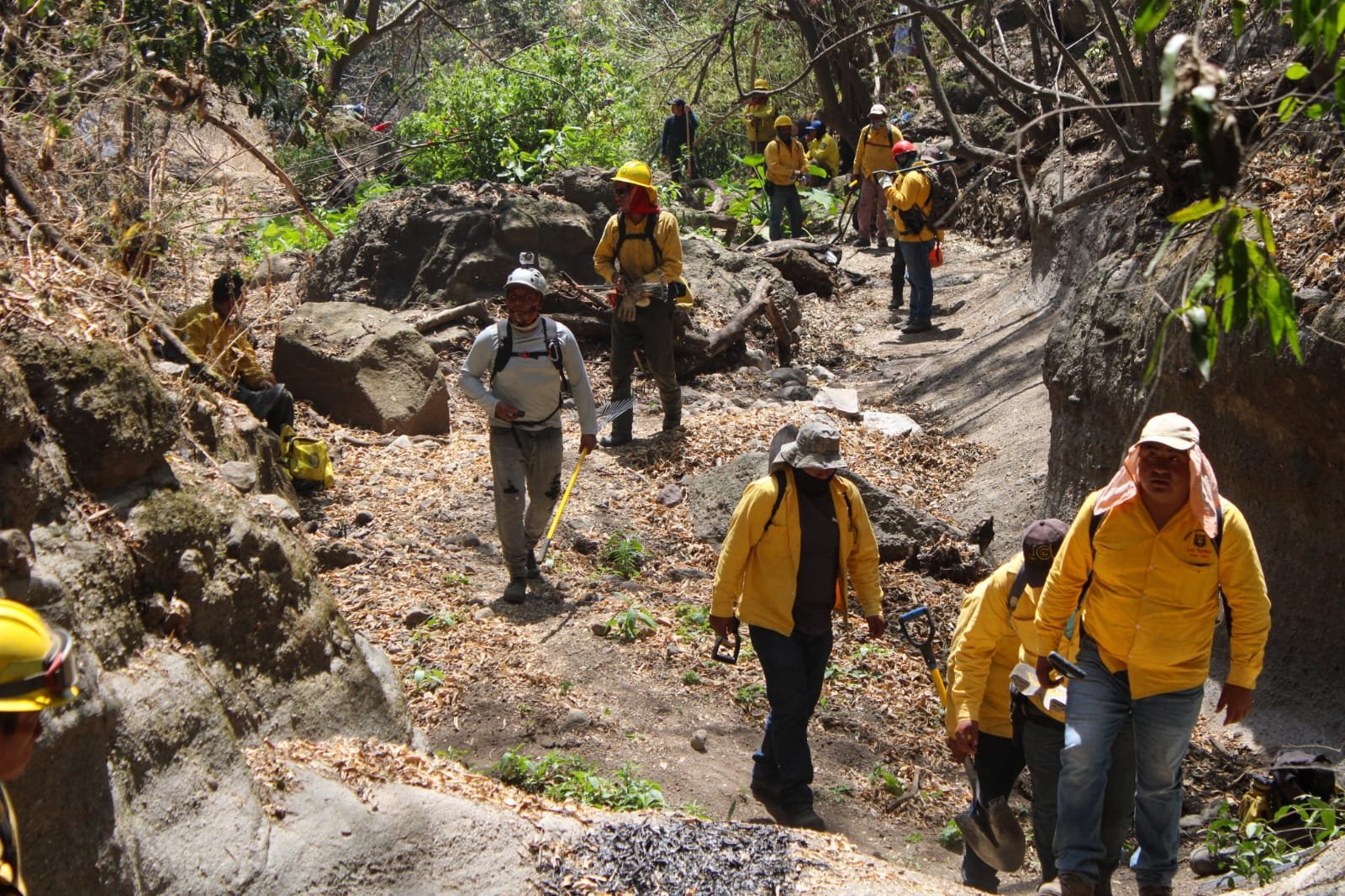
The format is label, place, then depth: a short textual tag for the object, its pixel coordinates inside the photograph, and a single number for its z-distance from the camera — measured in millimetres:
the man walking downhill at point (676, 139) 20734
